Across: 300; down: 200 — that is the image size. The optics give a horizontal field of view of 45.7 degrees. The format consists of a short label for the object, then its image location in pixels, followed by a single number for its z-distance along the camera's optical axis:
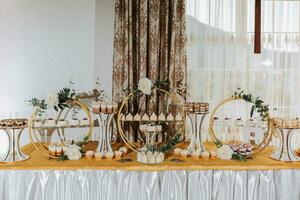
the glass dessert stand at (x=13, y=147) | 2.63
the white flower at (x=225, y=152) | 2.77
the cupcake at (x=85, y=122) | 3.01
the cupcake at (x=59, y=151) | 2.77
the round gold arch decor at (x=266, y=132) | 2.78
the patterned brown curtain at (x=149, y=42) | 3.59
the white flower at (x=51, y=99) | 2.73
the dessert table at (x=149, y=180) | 2.57
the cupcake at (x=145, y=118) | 2.91
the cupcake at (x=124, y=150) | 2.87
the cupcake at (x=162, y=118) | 2.89
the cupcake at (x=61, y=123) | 2.93
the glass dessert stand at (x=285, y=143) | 2.68
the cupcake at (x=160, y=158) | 2.66
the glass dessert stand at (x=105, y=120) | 2.76
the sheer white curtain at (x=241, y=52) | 3.71
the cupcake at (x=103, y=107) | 2.76
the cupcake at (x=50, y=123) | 2.95
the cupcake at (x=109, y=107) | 2.77
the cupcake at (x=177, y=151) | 2.88
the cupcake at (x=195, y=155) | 2.79
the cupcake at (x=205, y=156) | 2.79
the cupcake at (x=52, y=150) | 2.78
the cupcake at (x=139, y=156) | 2.69
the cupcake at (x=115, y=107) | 2.79
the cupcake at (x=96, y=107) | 2.75
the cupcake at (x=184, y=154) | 2.81
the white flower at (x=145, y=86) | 2.79
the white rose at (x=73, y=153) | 2.74
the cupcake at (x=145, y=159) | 2.65
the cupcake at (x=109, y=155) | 2.75
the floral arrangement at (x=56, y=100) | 2.73
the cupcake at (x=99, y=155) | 2.74
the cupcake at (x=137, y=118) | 2.91
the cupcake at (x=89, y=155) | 2.76
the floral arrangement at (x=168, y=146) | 2.75
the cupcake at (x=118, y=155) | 2.78
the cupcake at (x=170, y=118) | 2.90
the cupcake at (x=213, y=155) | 2.80
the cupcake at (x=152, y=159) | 2.64
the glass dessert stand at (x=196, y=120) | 2.83
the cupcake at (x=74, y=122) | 2.96
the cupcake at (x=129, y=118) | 2.91
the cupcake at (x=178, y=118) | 2.92
